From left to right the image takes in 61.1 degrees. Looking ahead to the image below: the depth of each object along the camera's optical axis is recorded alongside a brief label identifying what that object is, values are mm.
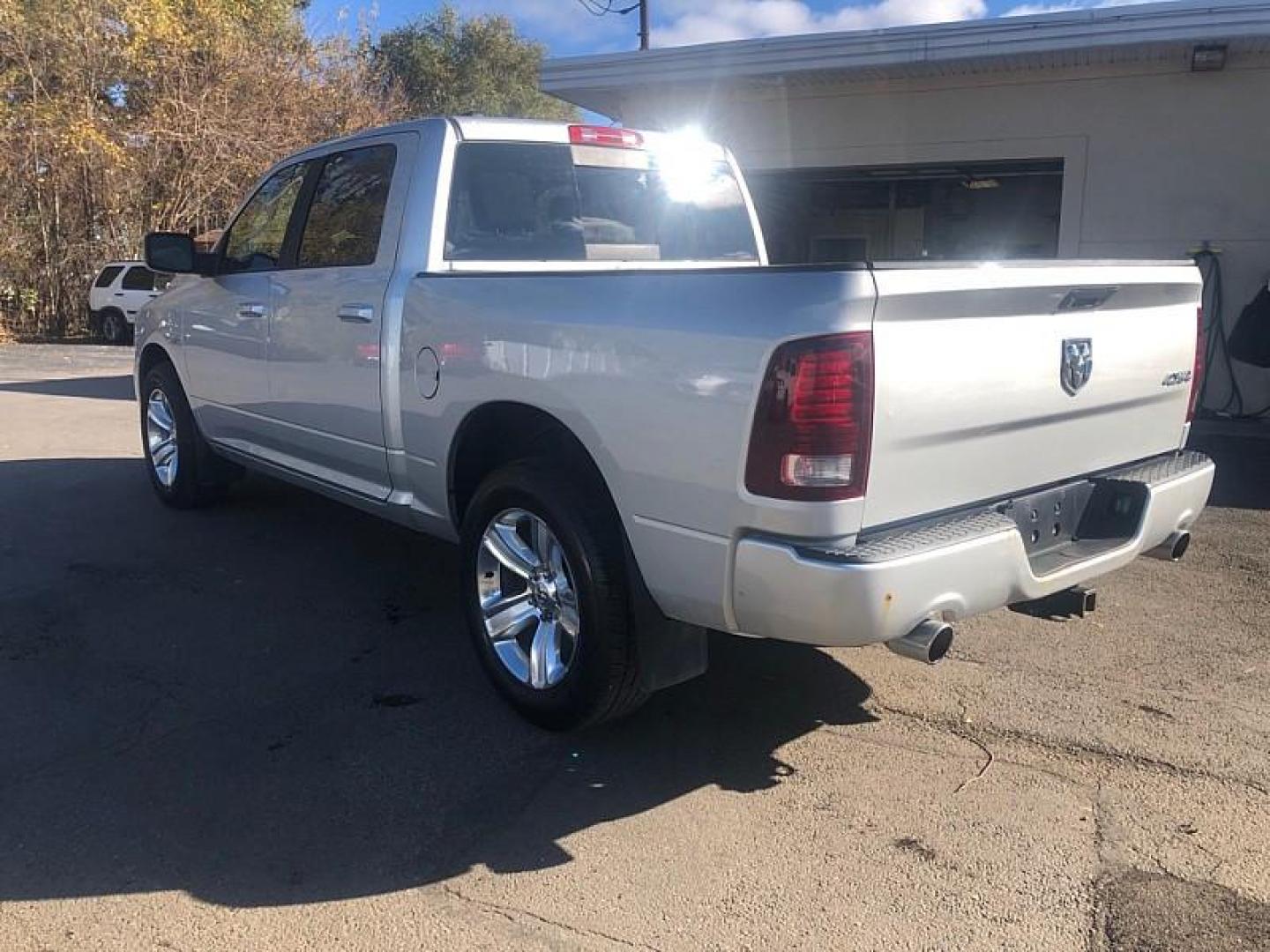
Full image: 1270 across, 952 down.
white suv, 21219
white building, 9719
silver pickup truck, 2789
